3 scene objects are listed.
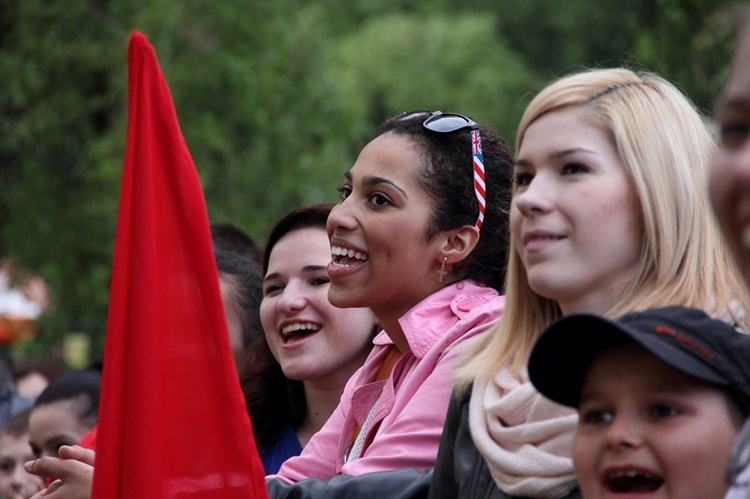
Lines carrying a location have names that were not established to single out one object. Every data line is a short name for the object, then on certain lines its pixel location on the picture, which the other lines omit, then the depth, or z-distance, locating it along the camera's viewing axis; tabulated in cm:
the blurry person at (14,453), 1060
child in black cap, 389
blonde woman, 474
